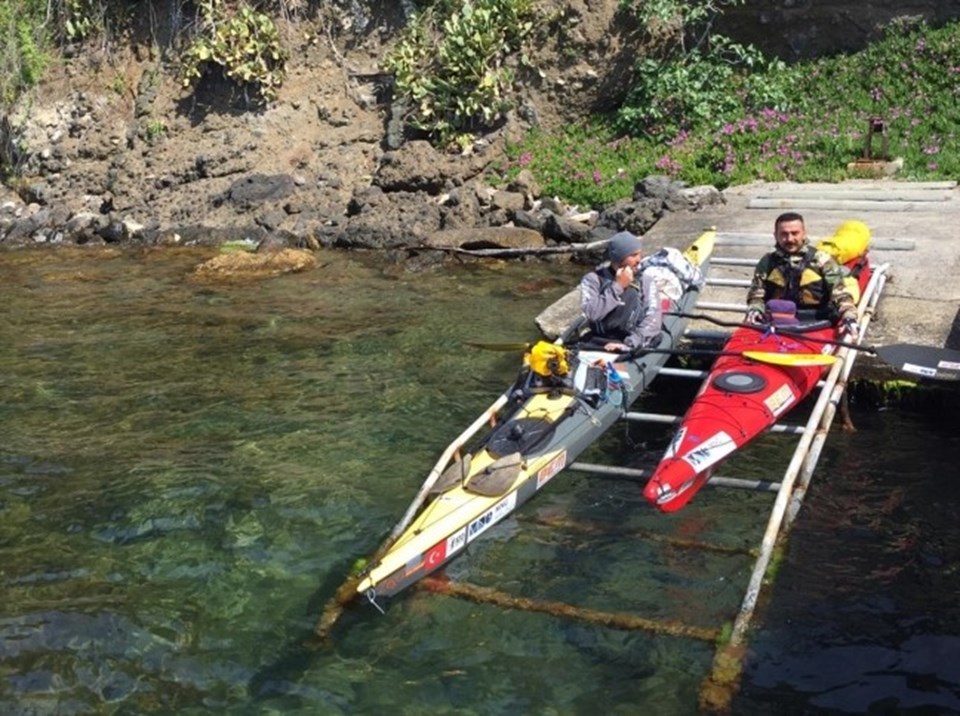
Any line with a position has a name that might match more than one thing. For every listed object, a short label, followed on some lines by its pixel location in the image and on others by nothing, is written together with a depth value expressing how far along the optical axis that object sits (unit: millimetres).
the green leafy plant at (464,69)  19312
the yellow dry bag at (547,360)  8508
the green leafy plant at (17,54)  22750
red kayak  7531
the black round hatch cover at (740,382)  8375
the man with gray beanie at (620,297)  9414
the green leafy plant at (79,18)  23078
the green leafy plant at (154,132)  21953
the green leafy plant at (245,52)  21422
